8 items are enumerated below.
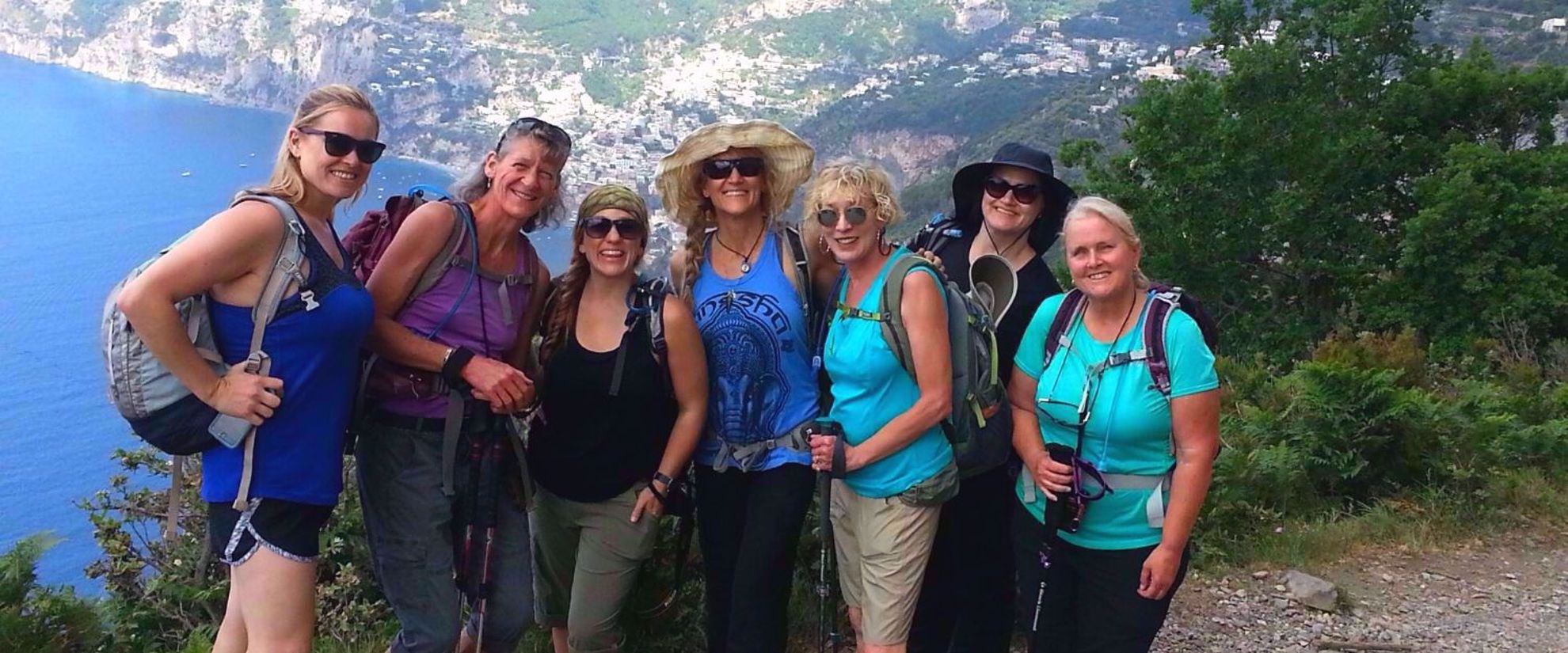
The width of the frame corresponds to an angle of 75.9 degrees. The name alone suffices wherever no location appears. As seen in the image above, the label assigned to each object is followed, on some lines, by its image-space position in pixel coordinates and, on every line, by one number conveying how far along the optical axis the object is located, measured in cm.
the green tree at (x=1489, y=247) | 1296
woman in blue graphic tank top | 279
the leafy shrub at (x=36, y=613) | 370
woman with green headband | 277
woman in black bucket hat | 302
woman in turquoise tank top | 266
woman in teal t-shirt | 243
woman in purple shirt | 263
